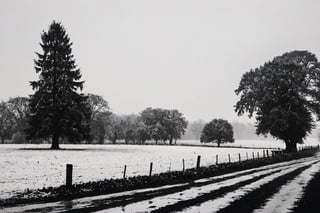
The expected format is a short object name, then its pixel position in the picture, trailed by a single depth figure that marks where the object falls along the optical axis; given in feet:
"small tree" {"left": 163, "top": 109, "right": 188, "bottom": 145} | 341.62
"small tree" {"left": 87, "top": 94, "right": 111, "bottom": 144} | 288.51
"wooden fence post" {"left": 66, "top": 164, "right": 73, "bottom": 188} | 43.80
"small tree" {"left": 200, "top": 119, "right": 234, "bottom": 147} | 282.56
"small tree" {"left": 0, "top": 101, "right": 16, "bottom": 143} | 296.30
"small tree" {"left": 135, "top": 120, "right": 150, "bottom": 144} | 326.03
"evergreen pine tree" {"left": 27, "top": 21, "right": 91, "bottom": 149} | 148.25
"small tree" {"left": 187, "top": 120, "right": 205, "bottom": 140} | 639.76
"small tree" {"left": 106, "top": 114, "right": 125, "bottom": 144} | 334.63
